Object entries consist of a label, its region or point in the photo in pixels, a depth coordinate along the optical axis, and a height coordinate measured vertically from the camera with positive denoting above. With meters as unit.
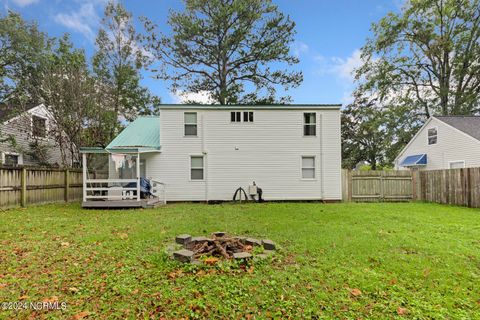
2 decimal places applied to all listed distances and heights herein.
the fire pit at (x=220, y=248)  3.98 -1.31
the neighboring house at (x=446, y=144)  14.99 +1.49
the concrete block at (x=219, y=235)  5.02 -1.25
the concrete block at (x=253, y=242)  4.66 -1.30
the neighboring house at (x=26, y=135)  14.45 +2.31
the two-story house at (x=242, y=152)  12.80 +0.91
